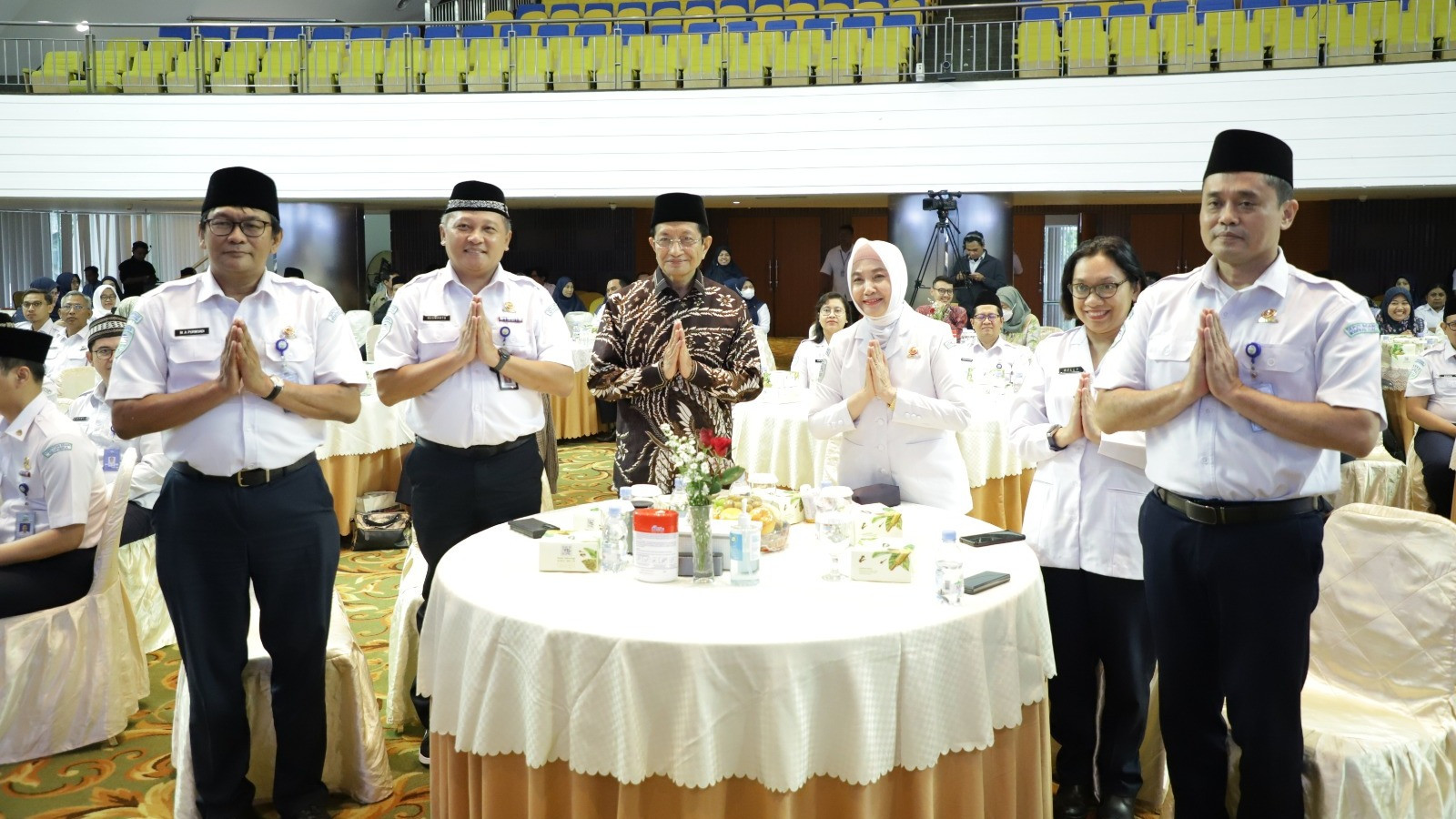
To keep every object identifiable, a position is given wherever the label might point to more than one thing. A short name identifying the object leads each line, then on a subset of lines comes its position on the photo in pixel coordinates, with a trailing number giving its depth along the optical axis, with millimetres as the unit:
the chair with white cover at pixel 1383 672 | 2564
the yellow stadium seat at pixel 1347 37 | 13188
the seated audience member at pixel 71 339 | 7961
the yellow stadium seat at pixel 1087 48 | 13883
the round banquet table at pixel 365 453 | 6199
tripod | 14688
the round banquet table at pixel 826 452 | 5656
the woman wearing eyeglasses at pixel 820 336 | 7109
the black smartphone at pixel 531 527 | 2957
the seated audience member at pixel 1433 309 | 12992
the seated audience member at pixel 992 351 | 7309
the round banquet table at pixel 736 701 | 2125
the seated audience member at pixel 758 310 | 12931
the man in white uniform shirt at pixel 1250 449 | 2326
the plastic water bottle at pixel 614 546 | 2682
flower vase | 2582
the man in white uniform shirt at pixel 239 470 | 2865
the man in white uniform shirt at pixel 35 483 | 3594
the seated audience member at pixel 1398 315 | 11297
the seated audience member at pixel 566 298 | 14500
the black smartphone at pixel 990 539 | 2887
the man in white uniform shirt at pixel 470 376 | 3287
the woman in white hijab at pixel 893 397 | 3490
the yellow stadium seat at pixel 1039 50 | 14031
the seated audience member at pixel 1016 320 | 10491
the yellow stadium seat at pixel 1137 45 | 13727
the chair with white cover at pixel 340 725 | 3164
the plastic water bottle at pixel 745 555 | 2531
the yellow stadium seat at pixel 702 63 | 14750
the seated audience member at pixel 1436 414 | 6133
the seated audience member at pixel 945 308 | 8773
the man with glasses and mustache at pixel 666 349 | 3621
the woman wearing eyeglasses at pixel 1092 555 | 3041
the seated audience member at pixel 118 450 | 4590
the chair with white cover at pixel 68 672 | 3631
